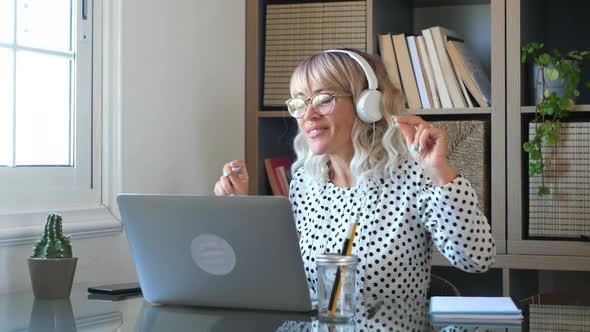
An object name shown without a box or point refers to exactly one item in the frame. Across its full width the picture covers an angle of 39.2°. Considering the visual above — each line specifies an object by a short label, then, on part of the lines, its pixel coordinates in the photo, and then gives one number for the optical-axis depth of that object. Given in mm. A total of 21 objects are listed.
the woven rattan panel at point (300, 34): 2932
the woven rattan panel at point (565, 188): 2689
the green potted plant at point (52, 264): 1810
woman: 1814
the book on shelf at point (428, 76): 2849
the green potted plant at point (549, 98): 2654
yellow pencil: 1430
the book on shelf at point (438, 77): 2836
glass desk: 1413
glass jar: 1431
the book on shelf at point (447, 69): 2830
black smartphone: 1879
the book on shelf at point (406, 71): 2869
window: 2104
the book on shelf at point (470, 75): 2816
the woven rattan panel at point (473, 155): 2766
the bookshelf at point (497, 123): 2717
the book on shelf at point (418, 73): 2854
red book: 3008
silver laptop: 1486
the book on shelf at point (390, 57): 2896
